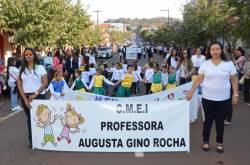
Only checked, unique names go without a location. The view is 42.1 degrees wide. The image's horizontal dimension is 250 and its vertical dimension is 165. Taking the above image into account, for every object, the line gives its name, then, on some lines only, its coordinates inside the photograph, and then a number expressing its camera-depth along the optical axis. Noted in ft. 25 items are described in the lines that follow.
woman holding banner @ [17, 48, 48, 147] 18.15
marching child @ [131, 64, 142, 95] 36.55
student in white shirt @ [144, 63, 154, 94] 33.92
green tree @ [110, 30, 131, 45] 319.28
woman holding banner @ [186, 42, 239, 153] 17.10
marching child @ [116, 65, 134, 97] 32.39
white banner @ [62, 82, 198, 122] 20.95
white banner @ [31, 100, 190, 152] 17.62
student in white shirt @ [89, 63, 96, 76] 38.98
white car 132.01
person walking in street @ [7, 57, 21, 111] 30.92
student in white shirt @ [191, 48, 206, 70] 31.59
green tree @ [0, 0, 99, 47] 52.46
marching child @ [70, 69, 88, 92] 30.69
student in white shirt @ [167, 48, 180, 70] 35.17
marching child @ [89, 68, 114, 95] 30.96
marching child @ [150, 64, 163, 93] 29.85
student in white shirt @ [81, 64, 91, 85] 35.46
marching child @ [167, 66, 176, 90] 28.44
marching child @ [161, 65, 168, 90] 30.49
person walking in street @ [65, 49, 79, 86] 48.90
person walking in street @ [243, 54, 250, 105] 33.28
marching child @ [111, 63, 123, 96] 38.08
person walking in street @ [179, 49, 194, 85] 27.83
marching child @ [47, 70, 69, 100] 23.62
